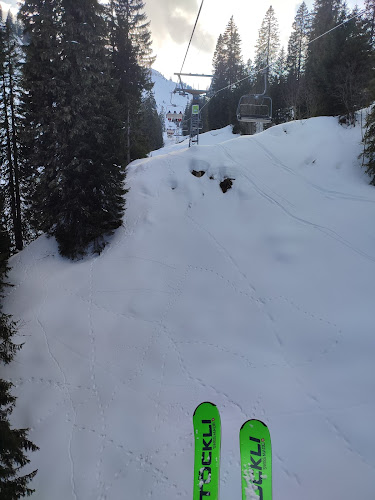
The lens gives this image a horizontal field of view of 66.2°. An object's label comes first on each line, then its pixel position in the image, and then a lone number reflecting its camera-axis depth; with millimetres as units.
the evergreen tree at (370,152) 14441
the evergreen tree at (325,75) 20641
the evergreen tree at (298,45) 37722
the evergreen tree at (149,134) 23516
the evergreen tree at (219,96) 45338
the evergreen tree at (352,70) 19391
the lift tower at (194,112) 18703
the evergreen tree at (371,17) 23884
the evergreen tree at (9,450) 4629
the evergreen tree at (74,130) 13031
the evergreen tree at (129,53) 20234
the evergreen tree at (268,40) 42938
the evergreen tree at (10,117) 14961
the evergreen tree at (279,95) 35375
